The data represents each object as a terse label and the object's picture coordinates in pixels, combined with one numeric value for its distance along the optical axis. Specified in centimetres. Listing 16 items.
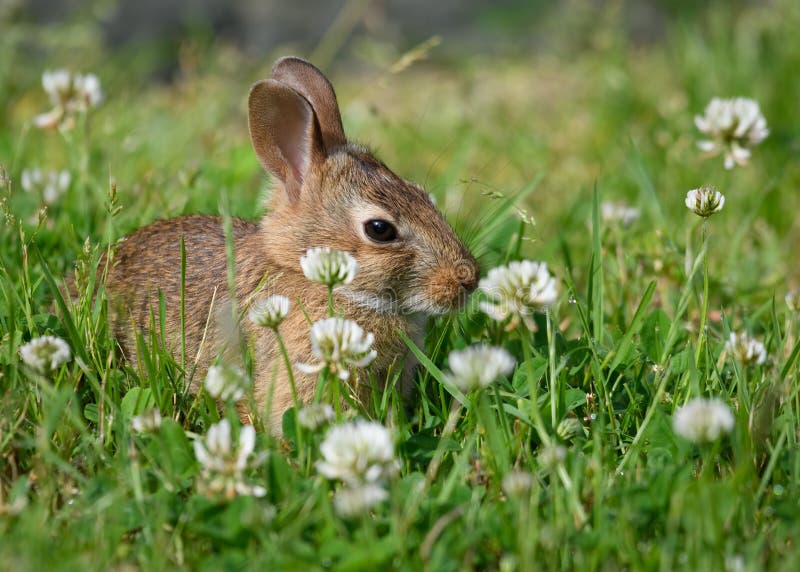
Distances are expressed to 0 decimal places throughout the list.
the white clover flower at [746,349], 630
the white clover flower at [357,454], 505
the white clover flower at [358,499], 481
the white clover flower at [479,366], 534
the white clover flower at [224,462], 523
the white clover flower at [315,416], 550
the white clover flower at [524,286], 606
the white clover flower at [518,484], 482
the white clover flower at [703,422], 518
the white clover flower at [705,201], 649
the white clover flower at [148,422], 548
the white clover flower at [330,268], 586
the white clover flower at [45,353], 583
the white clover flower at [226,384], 572
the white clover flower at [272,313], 573
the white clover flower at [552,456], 514
